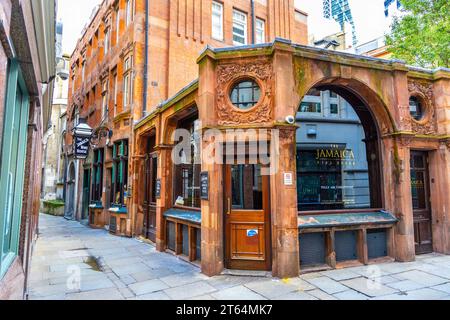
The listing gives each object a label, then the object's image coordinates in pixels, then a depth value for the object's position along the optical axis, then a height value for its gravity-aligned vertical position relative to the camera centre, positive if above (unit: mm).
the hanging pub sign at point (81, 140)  13148 +2168
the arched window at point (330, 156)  10602 +1172
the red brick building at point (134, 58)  12219 +5924
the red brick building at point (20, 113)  2609 +899
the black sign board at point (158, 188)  9258 -36
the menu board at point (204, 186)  6383 +26
